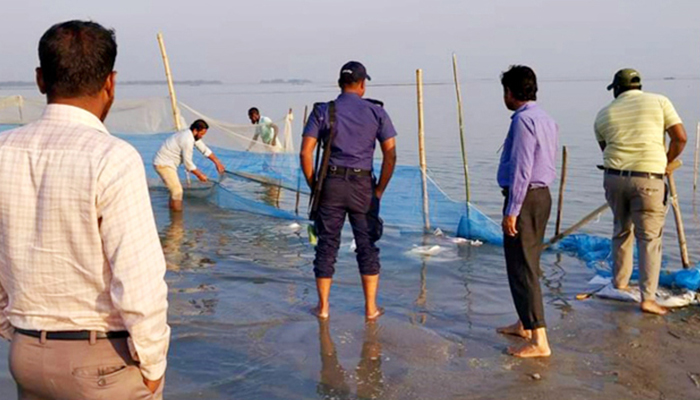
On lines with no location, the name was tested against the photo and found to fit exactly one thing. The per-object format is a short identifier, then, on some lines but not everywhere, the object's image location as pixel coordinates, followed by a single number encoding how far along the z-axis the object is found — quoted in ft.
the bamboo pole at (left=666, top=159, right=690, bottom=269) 17.87
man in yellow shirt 17.22
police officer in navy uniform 16.31
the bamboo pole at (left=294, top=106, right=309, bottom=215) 32.67
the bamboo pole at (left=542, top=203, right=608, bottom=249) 21.59
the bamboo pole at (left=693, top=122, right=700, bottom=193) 40.63
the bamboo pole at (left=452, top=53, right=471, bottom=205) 28.64
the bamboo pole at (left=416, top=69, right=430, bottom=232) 27.14
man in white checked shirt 6.04
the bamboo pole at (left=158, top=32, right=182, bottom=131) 39.93
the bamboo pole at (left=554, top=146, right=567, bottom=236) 26.54
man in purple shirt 14.14
